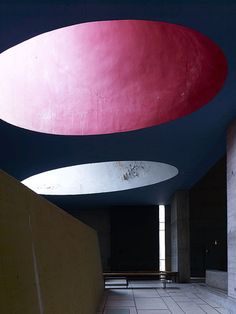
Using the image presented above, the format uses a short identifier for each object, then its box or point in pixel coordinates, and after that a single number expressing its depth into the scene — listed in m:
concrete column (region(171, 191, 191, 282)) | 14.85
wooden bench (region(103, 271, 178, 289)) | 12.91
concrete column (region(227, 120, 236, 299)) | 7.47
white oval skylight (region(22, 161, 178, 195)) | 13.04
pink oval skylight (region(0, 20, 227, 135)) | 6.30
